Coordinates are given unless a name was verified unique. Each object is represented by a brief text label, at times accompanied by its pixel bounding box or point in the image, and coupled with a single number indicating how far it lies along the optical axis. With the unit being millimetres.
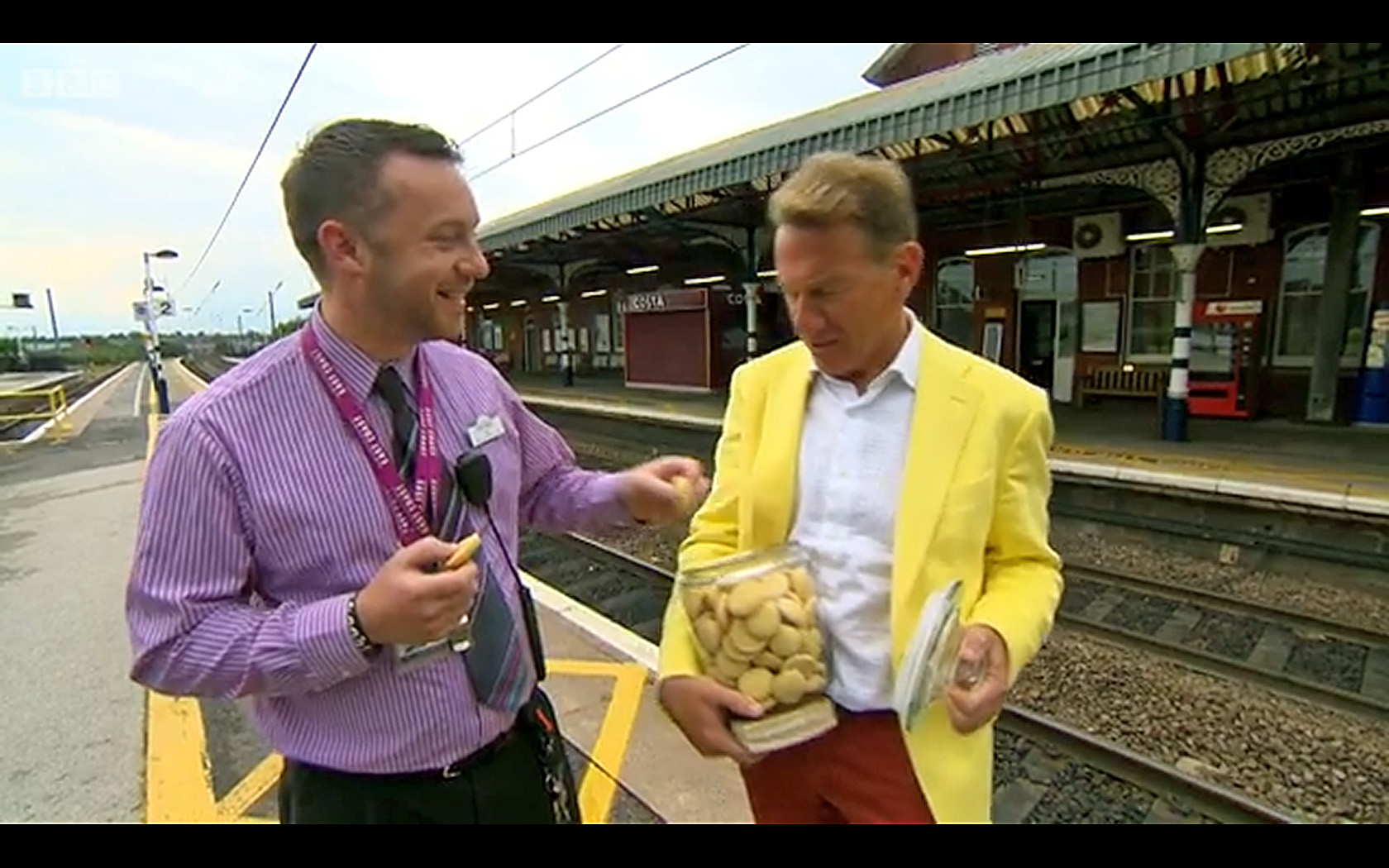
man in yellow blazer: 1303
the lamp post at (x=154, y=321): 19266
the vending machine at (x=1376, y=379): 9836
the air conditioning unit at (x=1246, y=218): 10797
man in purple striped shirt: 1085
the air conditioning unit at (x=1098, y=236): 12322
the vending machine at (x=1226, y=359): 11188
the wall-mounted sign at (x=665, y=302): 18469
